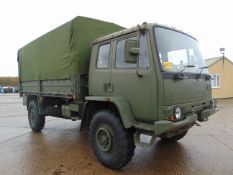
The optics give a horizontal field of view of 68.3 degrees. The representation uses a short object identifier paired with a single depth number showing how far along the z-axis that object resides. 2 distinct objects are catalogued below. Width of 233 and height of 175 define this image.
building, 15.41
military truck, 2.83
